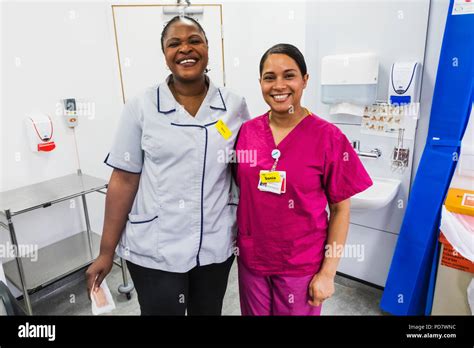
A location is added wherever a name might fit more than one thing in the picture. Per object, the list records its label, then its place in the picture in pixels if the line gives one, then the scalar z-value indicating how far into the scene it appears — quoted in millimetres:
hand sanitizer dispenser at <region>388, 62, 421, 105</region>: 1702
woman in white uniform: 1079
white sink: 1761
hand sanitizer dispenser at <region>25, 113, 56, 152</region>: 2043
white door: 2365
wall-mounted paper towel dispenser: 1820
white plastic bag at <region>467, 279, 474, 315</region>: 1535
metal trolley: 1778
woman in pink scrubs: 1103
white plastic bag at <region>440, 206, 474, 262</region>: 1472
